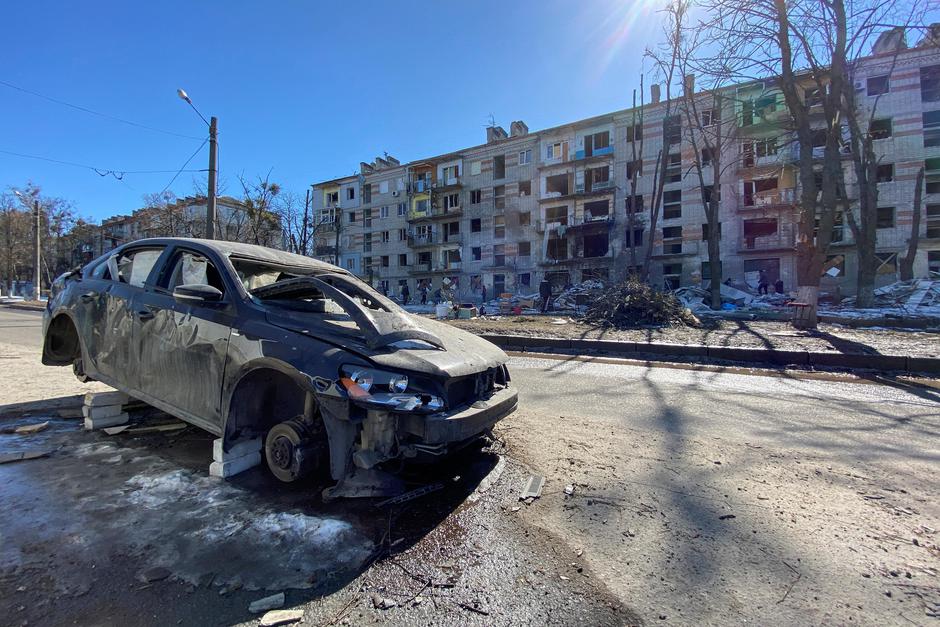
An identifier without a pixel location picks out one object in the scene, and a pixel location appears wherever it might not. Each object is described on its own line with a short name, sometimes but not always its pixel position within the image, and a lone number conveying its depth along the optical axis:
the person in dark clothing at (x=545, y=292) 21.94
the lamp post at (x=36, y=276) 28.24
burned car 2.21
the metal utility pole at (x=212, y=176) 12.55
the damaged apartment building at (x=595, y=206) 28.09
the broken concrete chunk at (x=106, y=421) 3.60
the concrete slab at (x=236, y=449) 2.64
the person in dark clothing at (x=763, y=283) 28.86
